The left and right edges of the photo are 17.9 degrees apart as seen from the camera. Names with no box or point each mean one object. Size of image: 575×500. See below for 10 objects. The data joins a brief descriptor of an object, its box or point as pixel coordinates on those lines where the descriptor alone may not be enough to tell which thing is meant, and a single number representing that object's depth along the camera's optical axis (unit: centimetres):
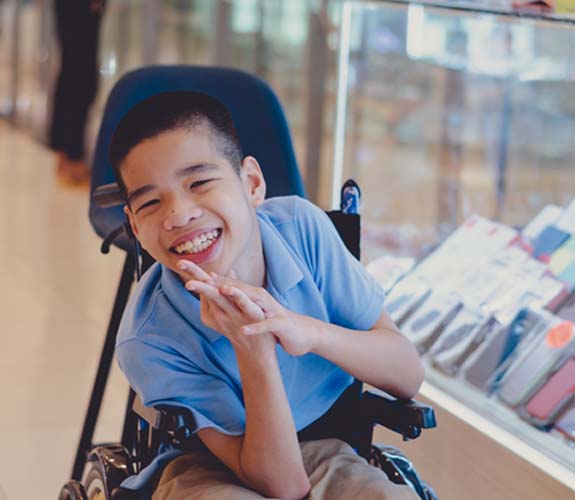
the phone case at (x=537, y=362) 232
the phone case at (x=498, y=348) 243
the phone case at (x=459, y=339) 253
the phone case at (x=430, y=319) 262
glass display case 236
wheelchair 199
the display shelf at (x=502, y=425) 226
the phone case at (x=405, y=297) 264
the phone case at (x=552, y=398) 228
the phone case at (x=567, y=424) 225
